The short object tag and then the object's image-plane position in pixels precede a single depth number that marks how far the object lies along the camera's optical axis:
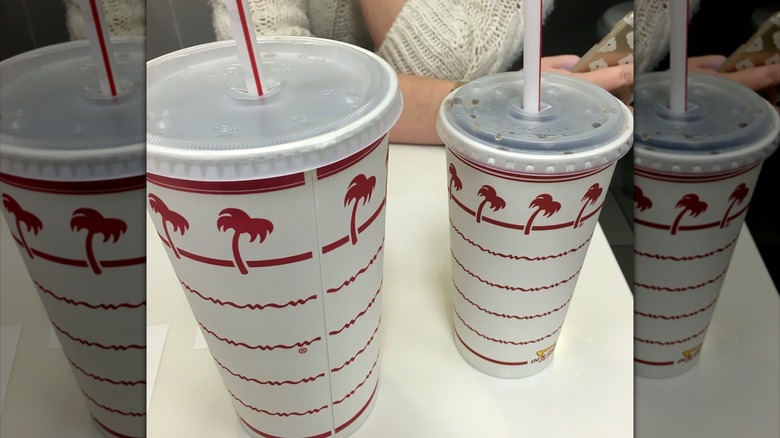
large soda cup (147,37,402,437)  0.35
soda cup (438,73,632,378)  0.45
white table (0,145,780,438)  0.25
